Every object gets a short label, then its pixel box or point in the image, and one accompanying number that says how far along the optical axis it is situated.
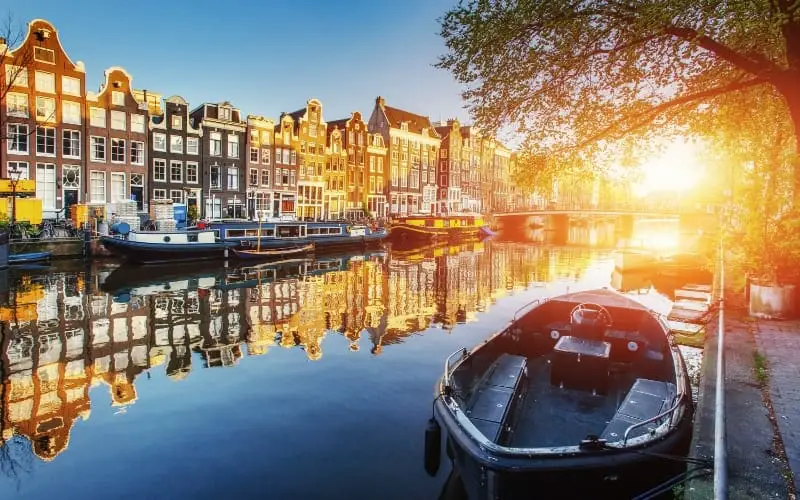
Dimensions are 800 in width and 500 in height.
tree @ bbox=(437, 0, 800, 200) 12.24
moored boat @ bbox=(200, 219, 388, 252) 43.62
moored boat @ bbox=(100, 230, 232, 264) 37.34
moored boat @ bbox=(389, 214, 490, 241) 65.69
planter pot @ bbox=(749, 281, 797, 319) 15.57
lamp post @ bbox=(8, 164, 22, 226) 37.44
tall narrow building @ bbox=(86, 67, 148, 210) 47.53
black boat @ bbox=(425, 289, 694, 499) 7.07
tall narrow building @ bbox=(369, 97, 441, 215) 81.12
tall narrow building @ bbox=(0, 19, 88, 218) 42.53
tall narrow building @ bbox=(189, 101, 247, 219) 56.28
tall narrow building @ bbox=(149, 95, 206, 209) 52.00
